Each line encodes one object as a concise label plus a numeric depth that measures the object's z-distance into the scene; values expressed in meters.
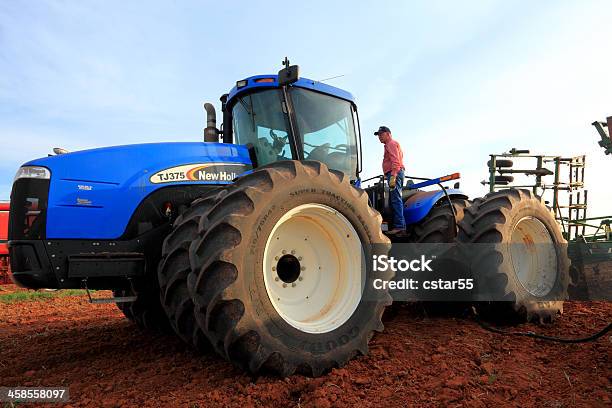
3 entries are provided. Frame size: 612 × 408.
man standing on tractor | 5.32
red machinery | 13.63
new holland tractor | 3.09
